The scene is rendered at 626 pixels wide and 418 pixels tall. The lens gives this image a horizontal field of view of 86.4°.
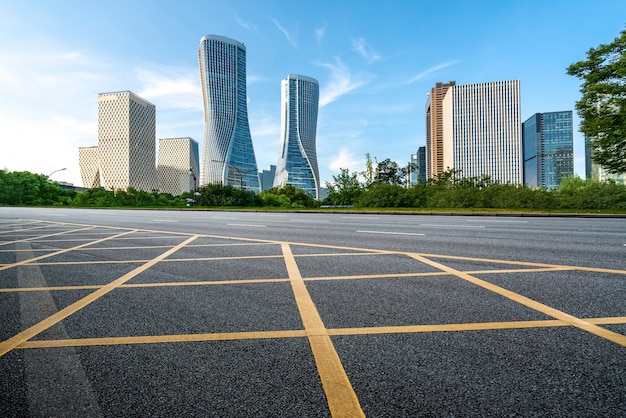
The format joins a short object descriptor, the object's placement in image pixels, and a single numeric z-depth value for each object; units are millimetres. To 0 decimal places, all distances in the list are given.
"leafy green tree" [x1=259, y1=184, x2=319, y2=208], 53531
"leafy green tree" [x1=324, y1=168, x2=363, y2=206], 40788
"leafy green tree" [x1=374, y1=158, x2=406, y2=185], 44312
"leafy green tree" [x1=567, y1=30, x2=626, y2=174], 23000
